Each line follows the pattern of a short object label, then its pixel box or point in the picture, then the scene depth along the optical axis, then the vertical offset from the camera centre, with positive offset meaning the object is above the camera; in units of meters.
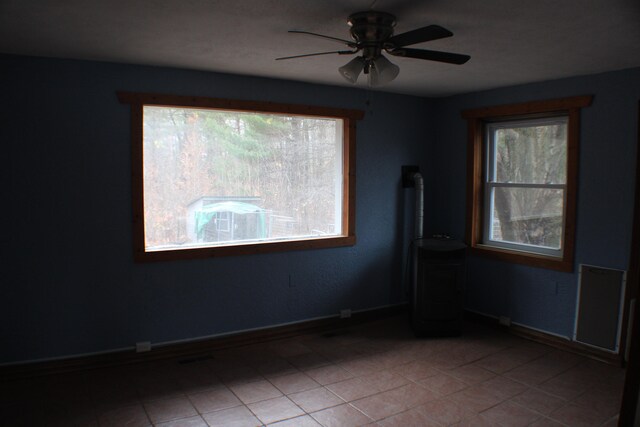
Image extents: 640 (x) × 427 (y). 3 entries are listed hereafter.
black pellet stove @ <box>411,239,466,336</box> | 4.41 -0.97
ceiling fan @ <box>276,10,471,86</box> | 2.33 +0.77
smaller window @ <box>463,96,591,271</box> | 4.12 +0.09
